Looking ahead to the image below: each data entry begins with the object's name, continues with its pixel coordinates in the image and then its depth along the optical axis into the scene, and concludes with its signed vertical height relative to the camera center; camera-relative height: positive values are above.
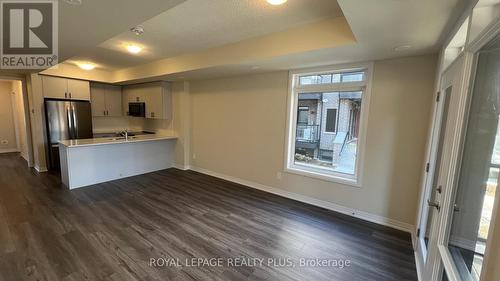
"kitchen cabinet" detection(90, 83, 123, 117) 6.04 +0.38
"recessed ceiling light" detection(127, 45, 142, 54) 3.59 +1.12
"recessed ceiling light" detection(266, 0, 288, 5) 2.03 +1.12
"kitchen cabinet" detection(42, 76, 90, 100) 5.09 +0.58
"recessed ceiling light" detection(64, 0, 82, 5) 1.70 +0.87
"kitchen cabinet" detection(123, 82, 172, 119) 5.55 +0.44
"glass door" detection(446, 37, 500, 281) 1.18 -0.29
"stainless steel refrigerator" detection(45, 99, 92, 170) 5.05 -0.26
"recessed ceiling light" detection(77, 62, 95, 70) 4.91 +1.11
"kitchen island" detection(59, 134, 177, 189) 4.13 -0.98
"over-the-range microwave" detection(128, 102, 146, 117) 5.93 +0.13
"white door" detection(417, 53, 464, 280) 1.61 -0.43
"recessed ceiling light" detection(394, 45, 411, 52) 2.38 +0.85
